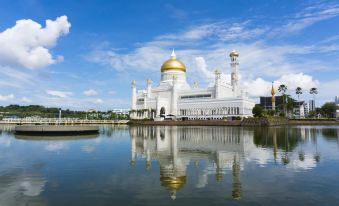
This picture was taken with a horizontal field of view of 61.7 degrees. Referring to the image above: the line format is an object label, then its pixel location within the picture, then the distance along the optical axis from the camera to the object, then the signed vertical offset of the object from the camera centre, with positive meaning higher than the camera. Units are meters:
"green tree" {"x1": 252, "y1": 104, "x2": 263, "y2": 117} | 68.57 +2.27
